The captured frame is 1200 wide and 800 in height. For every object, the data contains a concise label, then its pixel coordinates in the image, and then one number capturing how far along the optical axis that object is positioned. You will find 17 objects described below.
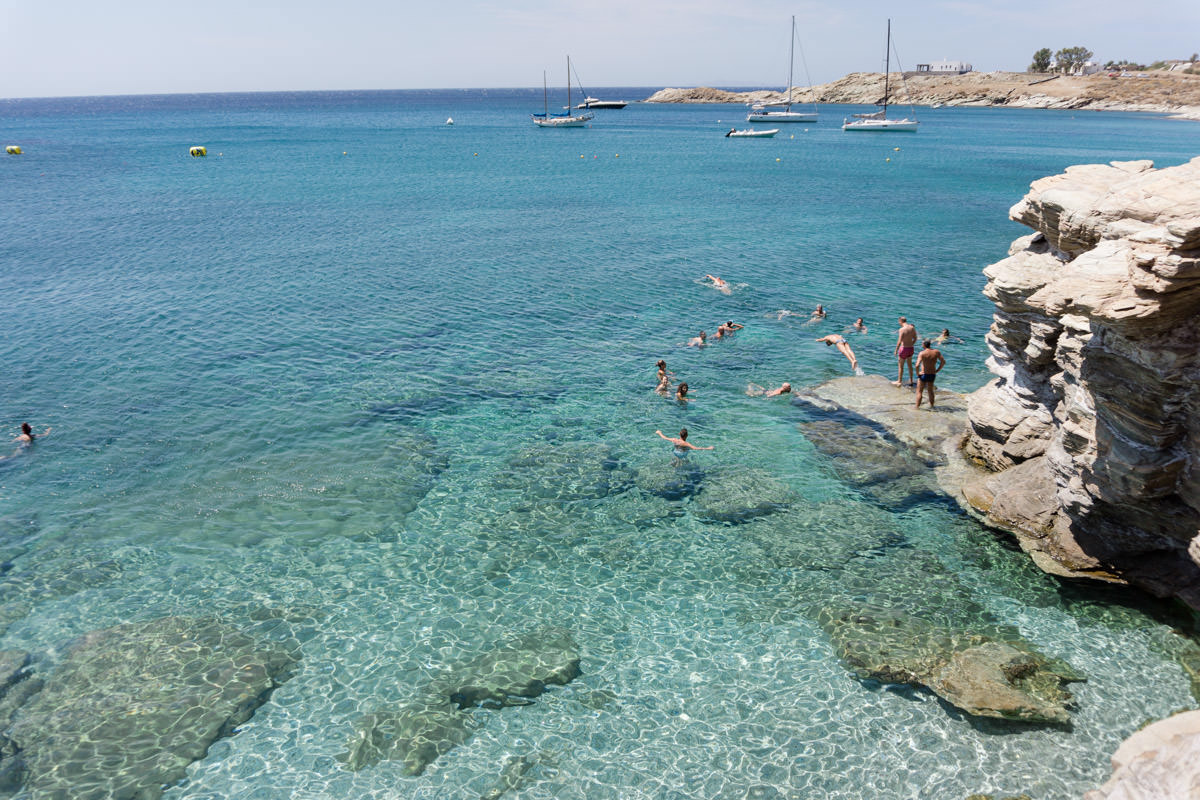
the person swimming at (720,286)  37.94
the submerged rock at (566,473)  20.00
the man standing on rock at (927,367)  22.75
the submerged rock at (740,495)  19.06
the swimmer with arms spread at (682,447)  21.94
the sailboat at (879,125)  129.00
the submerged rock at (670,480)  20.05
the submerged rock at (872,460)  19.85
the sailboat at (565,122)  146.62
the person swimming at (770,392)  25.89
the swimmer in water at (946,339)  30.38
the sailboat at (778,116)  152.62
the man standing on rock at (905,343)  25.12
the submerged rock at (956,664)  12.98
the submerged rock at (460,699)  12.54
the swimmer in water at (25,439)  22.25
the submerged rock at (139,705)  12.12
